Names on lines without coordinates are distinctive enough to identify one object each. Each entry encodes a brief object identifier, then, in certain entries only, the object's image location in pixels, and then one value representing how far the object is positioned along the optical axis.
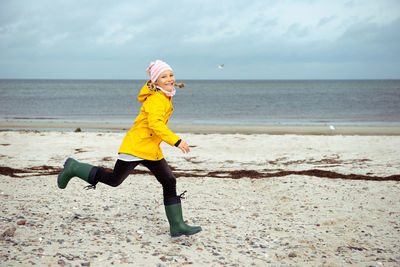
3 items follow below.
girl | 3.42
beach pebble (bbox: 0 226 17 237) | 3.64
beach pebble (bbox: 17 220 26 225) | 4.04
